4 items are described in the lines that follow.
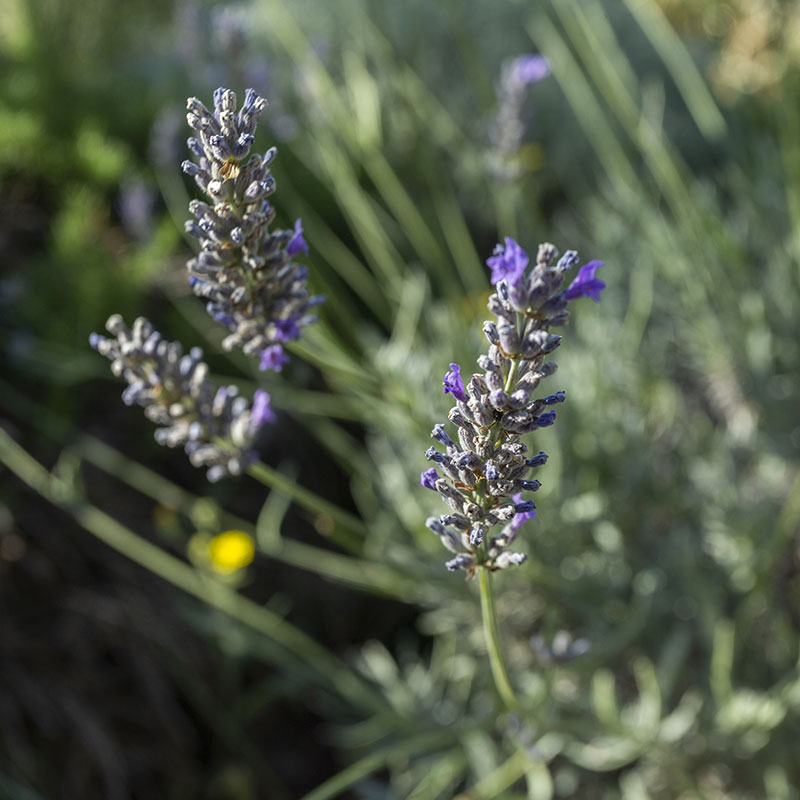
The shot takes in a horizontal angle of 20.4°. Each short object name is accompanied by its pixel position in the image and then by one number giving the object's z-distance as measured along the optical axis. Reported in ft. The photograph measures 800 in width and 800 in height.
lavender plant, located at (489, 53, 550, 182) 1.72
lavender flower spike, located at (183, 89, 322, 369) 1.25
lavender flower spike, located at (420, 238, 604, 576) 1.22
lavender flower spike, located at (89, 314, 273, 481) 1.35
